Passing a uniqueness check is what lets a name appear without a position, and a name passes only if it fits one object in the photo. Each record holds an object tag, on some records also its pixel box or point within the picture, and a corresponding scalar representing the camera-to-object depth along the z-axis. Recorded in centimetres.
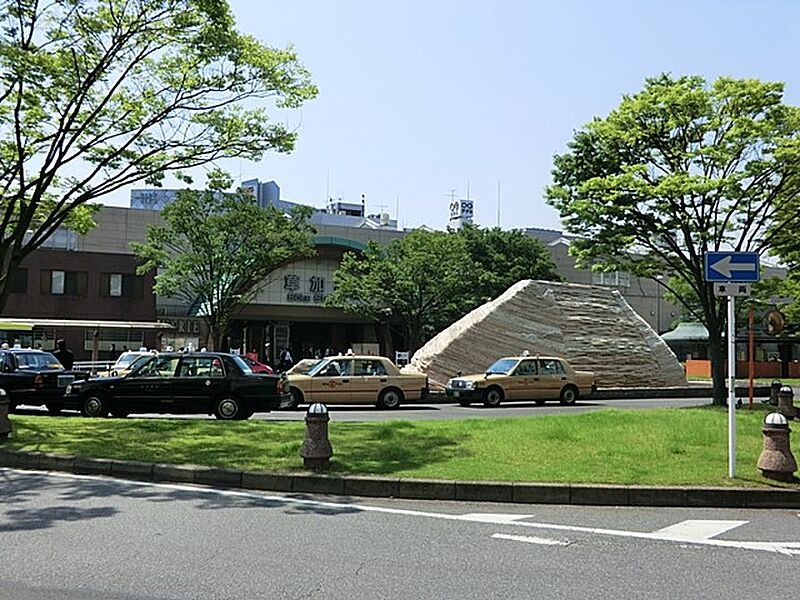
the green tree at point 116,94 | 1540
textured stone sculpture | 2925
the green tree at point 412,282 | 4378
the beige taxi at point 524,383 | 2511
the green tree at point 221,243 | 3616
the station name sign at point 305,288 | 5619
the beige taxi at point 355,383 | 2320
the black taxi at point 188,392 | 1772
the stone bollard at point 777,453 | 991
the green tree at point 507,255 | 5234
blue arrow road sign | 1029
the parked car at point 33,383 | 1892
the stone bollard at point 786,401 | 1517
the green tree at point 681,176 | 1998
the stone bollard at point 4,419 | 1281
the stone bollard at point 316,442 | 1039
